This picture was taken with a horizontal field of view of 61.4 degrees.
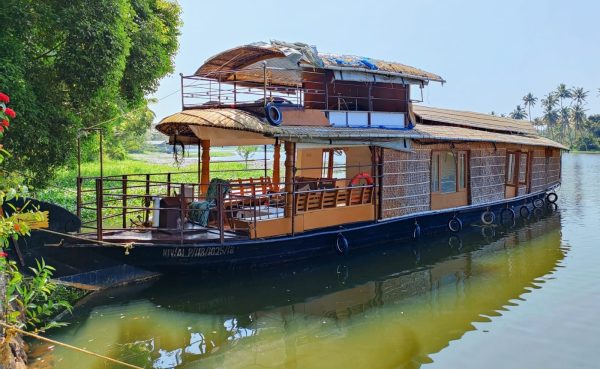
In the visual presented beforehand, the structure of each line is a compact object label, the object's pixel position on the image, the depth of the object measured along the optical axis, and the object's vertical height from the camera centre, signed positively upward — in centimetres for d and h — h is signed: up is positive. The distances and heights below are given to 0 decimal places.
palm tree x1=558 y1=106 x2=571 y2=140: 8050 +771
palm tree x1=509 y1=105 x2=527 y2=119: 9119 +954
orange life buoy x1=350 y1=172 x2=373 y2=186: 1004 -30
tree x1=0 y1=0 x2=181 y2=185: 832 +164
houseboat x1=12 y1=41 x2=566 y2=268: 786 -23
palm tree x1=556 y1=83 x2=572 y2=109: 8081 +1181
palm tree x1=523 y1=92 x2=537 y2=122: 9190 +1203
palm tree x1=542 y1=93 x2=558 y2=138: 8198 +847
